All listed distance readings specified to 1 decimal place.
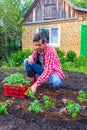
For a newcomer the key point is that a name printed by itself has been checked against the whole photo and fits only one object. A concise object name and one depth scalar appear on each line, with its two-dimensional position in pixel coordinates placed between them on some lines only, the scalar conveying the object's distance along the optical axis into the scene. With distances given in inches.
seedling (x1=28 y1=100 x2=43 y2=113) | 77.8
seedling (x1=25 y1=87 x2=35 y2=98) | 92.0
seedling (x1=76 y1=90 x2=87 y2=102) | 95.7
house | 314.1
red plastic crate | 96.4
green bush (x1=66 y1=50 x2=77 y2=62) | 253.8
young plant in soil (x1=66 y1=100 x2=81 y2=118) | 75.6
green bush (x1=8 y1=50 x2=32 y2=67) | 243.7
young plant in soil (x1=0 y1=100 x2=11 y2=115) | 81.2
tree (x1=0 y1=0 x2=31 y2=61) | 314.1
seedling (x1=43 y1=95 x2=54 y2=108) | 83.1
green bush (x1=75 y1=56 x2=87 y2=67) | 229.9
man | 99.2
